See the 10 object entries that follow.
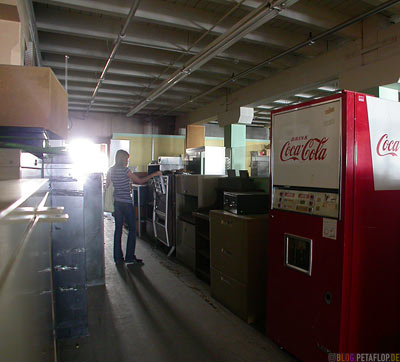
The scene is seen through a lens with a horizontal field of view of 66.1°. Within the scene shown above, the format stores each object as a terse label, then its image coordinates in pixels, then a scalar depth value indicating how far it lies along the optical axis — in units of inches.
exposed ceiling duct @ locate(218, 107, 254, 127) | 270.5
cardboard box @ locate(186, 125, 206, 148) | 372.5
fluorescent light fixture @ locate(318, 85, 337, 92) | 262.8
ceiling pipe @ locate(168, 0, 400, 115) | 126.1
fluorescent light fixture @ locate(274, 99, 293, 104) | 317.2
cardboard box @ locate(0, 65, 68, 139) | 69.6
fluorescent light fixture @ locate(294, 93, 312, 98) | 295.6
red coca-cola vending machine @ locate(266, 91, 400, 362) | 71.7
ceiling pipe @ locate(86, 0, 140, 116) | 121.7
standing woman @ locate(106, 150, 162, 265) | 169.8
